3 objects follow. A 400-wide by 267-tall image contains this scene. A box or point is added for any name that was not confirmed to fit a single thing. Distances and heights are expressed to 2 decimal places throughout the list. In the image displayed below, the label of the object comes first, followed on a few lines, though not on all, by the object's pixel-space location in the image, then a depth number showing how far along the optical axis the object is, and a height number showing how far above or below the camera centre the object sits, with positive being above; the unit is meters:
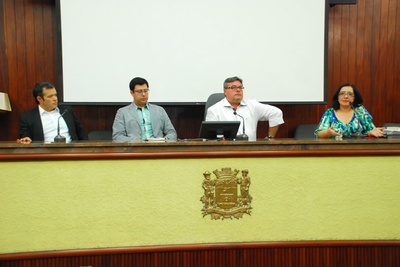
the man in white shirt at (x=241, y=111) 2.97 +0.02
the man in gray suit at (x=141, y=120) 2.97 -0.04
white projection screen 3.55 +0.63
